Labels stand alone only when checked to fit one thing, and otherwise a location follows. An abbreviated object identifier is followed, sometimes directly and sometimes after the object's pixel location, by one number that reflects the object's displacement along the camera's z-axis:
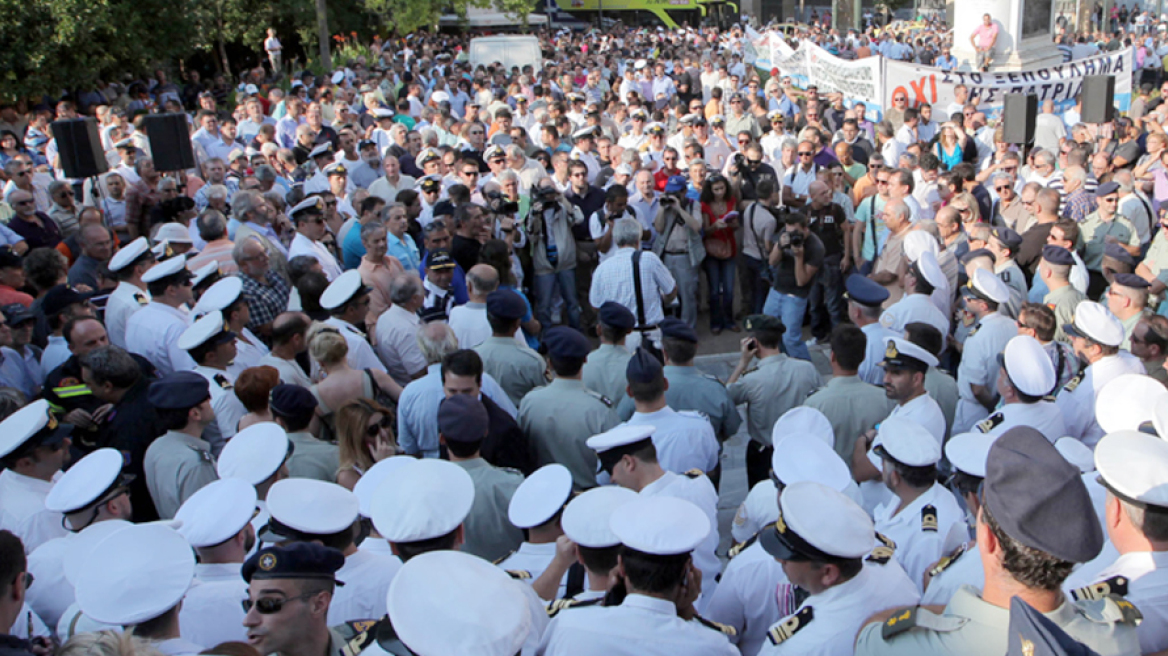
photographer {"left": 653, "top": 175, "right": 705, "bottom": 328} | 8.04
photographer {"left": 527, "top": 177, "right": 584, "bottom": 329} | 8.01
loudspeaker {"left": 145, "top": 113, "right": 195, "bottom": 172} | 8.14
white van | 22.58
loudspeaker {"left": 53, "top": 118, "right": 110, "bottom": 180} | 7.78
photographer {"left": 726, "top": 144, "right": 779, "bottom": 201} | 9.02
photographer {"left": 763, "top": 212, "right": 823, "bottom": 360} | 7.07
